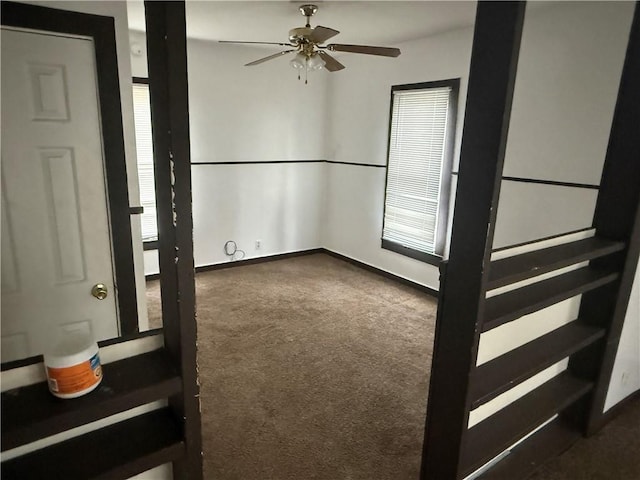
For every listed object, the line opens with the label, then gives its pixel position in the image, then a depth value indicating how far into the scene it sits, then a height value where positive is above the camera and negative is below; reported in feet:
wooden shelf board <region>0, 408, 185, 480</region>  3.07 -2.40
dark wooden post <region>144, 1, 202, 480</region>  2.95 -0.47
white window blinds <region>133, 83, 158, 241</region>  12.84 -1.10
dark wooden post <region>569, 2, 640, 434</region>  6.23 -1.00
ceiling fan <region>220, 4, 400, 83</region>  8.97 +2.10
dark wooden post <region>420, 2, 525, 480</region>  3.90 -0.83
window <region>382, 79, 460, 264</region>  12.80 -0.63
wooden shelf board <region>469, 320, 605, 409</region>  5.07 -2.77
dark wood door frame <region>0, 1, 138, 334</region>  5.07 +0.26
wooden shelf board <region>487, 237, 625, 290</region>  4.79 -1.35
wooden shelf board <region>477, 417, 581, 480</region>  6.53 -4.84
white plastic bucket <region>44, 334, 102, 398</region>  2.91 -1.58
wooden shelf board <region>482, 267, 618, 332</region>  4.92 -1.85
